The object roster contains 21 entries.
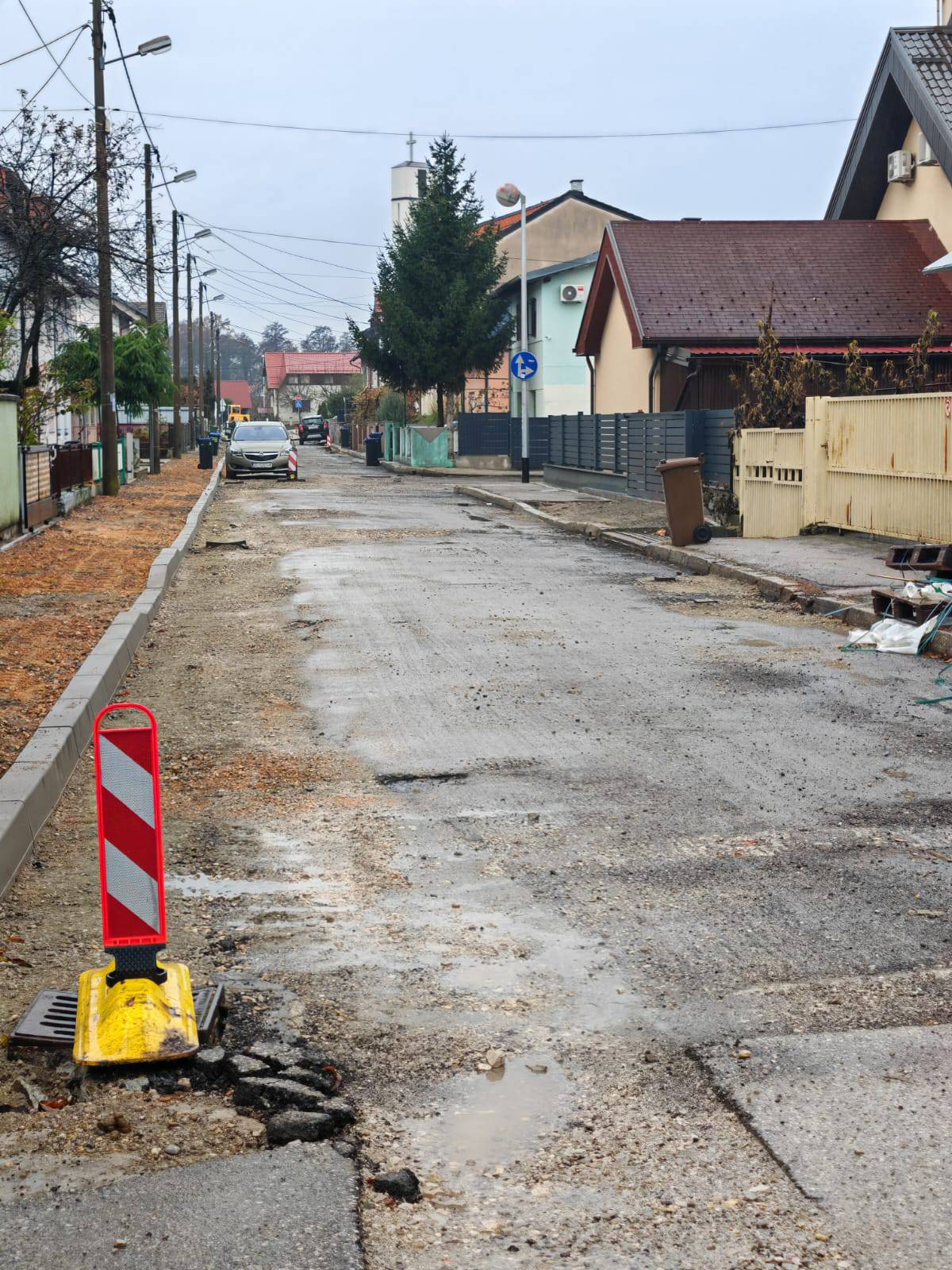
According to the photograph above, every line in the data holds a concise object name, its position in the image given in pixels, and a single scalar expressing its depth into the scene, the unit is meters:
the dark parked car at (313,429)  100.25
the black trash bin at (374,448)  59.33
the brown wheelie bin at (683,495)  18.92
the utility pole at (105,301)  29.34
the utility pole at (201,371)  79.36
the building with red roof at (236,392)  164.25
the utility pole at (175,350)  55.05
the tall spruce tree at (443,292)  53.75
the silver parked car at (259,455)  41.97
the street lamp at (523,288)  35.94
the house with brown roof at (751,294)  30.98
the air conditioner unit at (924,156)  30.16
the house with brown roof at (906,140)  28.11
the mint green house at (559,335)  50.72
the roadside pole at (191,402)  68.09
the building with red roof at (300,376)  148.64
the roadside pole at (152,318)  38.78
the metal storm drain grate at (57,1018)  4.09
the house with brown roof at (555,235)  60.84
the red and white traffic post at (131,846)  4.08
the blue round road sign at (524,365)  37.44
